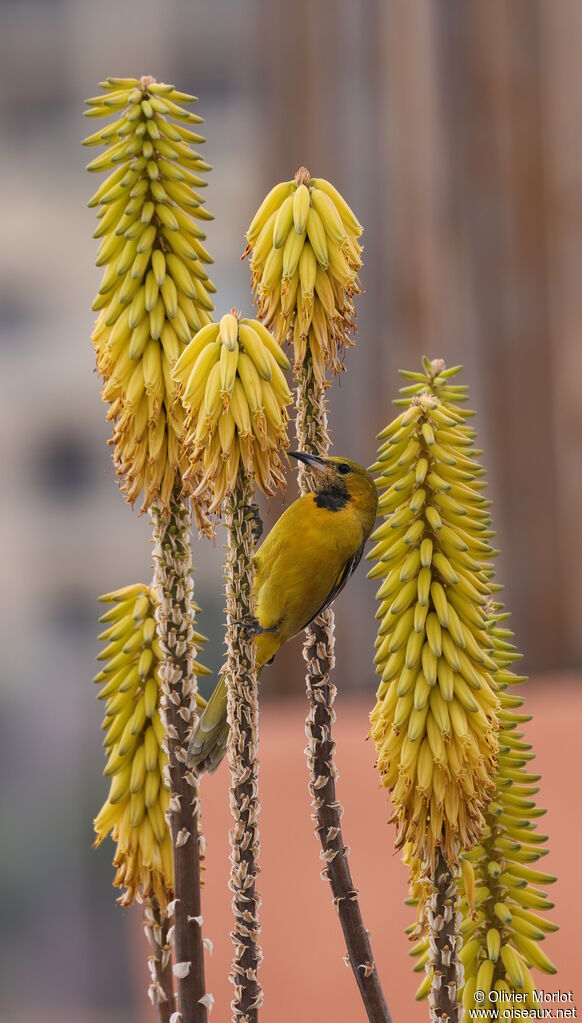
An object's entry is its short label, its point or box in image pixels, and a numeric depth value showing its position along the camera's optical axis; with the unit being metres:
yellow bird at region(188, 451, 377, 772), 8.18
